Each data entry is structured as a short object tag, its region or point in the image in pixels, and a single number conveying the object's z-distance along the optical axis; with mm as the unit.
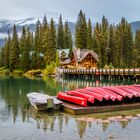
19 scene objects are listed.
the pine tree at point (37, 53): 56426
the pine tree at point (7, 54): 62144
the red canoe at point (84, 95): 12954
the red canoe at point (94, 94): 13031
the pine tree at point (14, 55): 57893
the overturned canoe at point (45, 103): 12924
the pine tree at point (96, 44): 52801
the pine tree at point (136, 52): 56447
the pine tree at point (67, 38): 62263
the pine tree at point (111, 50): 52864
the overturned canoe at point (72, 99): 12962
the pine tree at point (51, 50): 53672
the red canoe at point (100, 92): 13216
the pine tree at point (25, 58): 56276
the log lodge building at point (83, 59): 51607
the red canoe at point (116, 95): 13396
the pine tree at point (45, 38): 55289
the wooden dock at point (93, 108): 12490
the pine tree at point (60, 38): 61605
